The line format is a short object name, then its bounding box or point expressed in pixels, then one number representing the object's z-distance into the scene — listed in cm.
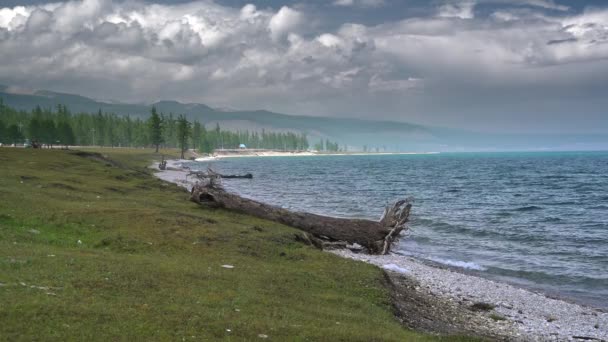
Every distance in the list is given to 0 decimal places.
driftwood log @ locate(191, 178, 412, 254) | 3594
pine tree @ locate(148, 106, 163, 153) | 18062
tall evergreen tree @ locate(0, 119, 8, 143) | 15425
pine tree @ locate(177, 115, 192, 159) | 18875
